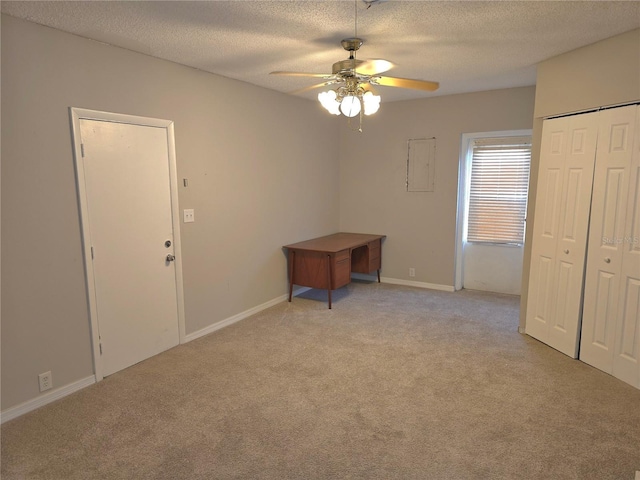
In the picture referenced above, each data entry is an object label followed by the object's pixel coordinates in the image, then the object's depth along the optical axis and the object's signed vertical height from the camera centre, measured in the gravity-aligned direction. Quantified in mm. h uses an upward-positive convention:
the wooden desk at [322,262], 4605 -818
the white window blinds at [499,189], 4922 +41
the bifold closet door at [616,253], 2848 -450
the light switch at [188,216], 3623 -215
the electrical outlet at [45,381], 2707 -1284
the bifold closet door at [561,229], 3195 -310
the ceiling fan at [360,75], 2459 +763
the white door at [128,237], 2916 -359
